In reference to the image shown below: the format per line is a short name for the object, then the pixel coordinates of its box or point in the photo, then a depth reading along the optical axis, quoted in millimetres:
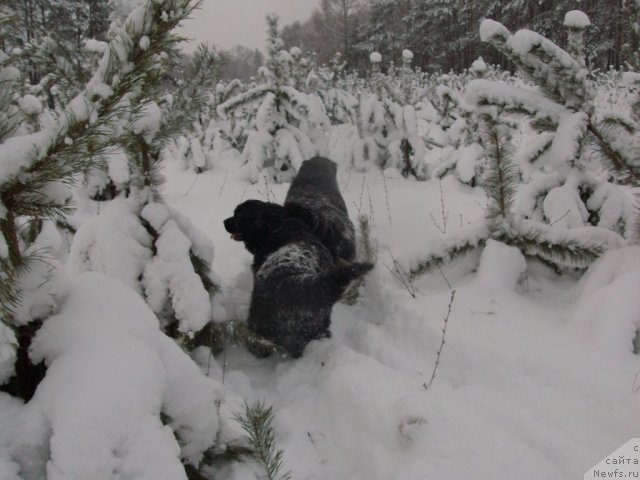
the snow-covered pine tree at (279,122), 6793
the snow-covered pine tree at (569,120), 2500
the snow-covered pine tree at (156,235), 2367
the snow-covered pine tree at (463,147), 5742
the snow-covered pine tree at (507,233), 2617
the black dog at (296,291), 2525
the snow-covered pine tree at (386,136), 7047
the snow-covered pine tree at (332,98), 9094
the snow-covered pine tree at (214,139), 9023
